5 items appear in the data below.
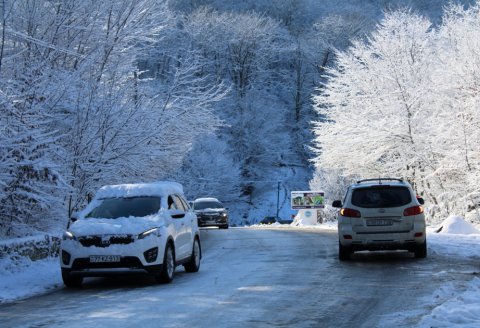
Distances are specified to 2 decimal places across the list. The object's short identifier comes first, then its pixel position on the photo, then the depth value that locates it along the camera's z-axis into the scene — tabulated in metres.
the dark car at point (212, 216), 40.41
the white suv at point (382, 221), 15.78
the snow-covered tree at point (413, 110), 30.30
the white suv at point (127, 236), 11.84
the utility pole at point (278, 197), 73.09
